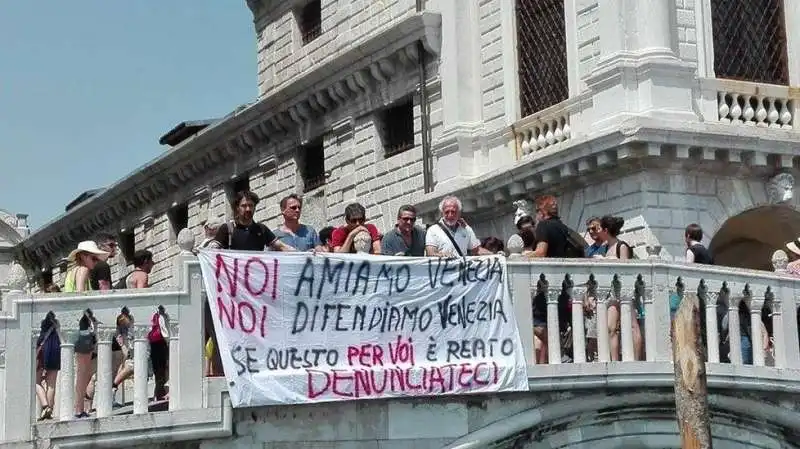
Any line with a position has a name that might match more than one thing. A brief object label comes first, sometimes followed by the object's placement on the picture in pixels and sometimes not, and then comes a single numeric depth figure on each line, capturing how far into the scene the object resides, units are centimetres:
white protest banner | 1450
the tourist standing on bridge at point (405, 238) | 1562
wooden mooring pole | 1376
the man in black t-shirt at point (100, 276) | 1533
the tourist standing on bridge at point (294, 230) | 1543
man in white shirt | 1571
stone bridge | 1392
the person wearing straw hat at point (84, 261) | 1487
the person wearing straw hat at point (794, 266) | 1757
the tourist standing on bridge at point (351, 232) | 1565
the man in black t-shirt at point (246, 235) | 1481
